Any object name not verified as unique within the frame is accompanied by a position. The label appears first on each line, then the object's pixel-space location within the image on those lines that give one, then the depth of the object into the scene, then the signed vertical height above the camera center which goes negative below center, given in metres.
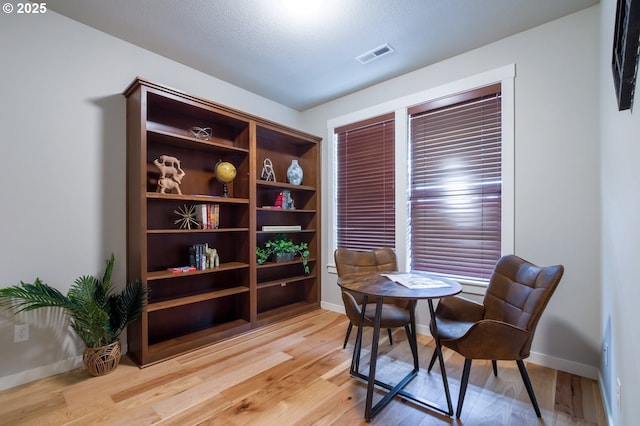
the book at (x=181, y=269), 2.39 -0.51
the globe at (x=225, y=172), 2.80 +0.41
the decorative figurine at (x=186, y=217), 2.64 -0.05
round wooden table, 1.60 -0.49
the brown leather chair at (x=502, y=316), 1.50 -0.66
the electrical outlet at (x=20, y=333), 1.91 -0.85
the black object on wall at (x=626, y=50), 0.72 +0.49
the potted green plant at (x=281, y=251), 3.13 -0.46
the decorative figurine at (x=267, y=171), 3.37 +0.50
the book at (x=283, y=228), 3.17 -0.19
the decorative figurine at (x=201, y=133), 2.75 +0.81
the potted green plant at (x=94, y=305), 1.84 -0.69
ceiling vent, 2.48 +1.48
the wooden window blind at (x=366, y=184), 3.10 +0.34
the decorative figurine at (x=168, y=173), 2.37 +0.34
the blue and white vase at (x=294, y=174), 3.45 +0.48
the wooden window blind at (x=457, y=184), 2.43 +0.27
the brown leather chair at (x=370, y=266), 2.13 -0.51
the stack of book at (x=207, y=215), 2.61 -0.03
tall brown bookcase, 2.26 -0.11
